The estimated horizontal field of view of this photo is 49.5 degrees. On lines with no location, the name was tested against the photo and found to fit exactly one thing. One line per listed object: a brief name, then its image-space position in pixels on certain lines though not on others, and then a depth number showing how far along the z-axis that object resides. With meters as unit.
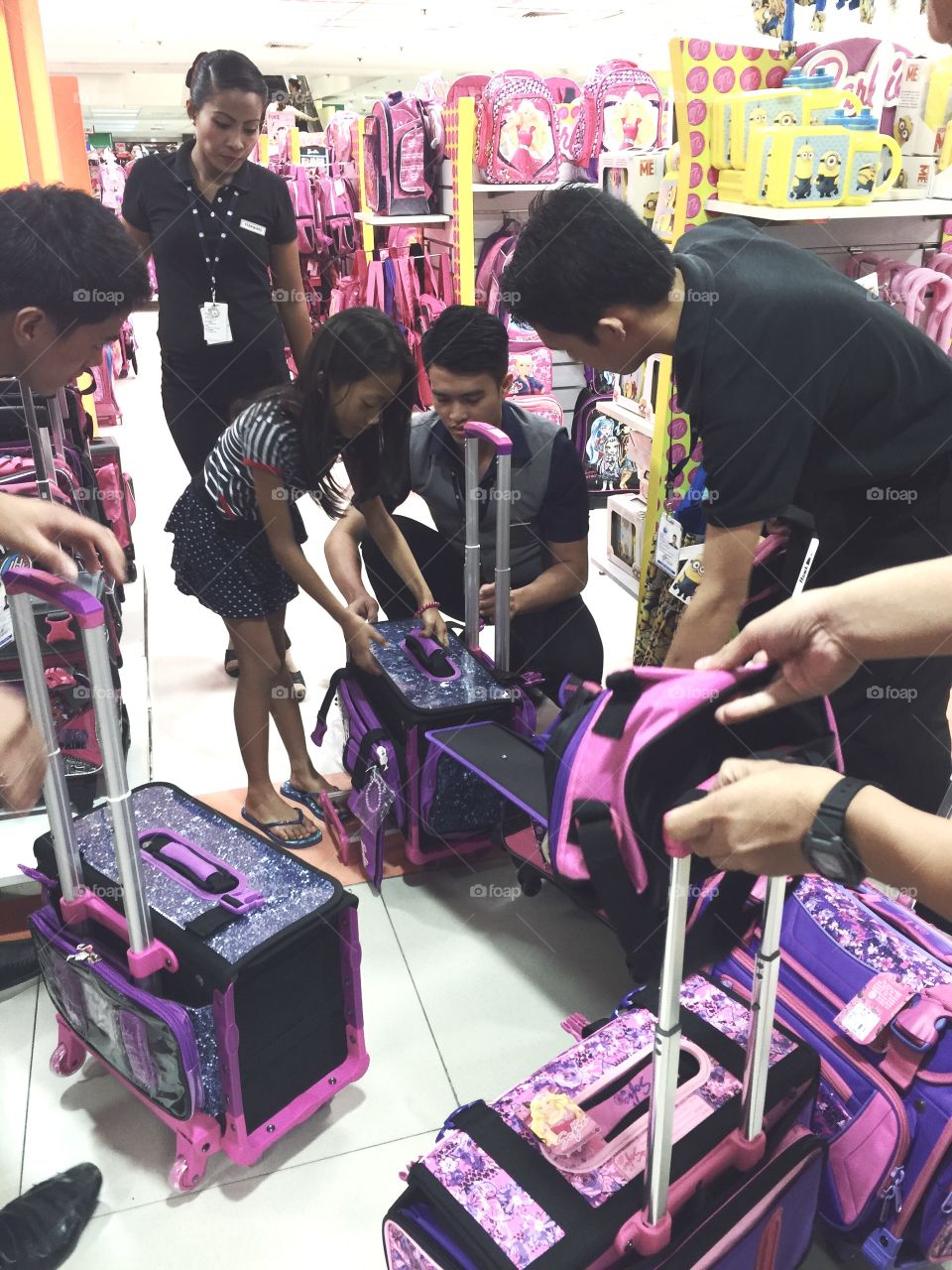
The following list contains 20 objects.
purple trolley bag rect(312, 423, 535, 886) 2.26
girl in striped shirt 2.15
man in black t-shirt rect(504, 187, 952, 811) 1.67
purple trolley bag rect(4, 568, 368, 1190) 1.57
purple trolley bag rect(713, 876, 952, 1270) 1.41
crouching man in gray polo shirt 2.58
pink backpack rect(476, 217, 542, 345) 4.89
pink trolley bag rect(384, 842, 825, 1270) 1.22
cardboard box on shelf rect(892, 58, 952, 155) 3.12
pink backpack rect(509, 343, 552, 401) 4.81
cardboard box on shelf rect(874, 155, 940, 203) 3.20
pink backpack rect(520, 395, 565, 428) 4.58
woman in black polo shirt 2.84
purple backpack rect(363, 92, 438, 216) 4.91
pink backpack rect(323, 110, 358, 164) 7.34
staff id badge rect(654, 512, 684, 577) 3.38
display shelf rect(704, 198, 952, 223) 2.90
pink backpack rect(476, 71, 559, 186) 4.58
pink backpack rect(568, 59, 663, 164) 5.00
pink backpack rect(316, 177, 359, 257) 7.70
